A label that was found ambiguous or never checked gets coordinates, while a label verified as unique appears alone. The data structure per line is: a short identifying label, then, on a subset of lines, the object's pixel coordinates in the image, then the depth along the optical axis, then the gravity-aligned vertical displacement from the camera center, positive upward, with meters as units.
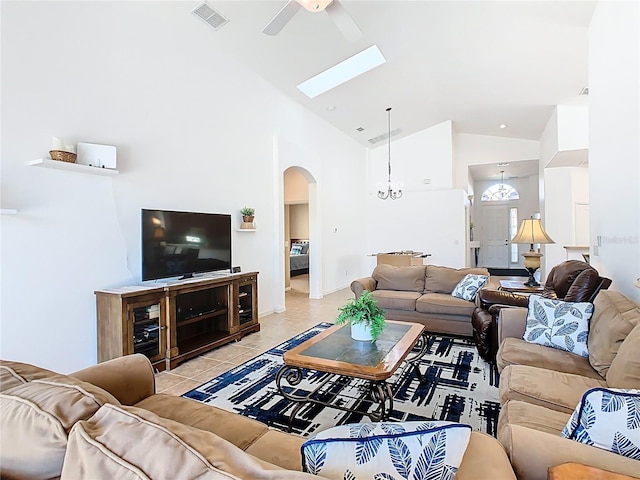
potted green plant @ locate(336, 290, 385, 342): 2.74 -0.64
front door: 12.52 -0.08
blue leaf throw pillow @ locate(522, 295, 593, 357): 2.46 -0.68
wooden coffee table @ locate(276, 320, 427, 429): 2.21 -0.84
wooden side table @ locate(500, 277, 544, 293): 3.94 -0.63
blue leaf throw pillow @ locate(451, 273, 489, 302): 4.32 -0.65
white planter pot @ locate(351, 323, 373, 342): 2.77 -0.77
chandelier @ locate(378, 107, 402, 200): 7.18 +1.06
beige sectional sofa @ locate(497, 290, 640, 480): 1.01 -0.75
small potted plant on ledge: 5.00 +0.30
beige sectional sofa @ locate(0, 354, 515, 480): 0.64 -0.41
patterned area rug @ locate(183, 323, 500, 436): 2.44 -1.27
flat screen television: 3.48 -0.04
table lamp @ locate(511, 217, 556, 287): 4.11 -0.07
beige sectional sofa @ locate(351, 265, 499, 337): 4.27 -0.80
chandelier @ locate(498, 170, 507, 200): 12.51 +1.54
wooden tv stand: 3.08 -0.80
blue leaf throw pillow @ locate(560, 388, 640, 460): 1.02 -0.57
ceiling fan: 2.98 +1.99
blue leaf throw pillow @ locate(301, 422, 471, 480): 0.80 -0.51
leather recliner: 2.77 -0.60
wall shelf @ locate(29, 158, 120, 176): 2.74 +0.63
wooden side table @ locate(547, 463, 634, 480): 0.85 -0.60
